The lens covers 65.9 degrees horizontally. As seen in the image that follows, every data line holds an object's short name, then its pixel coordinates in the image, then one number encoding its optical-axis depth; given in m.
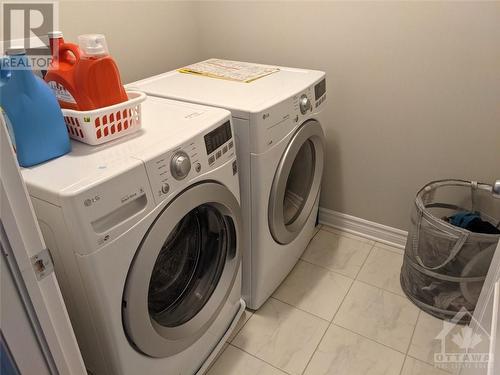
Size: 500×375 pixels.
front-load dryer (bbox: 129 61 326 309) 1.15
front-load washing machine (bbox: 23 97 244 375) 0.74
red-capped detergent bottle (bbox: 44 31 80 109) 0.86
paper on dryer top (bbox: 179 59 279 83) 1.43
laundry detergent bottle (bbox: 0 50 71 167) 0.73
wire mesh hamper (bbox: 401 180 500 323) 1.30
